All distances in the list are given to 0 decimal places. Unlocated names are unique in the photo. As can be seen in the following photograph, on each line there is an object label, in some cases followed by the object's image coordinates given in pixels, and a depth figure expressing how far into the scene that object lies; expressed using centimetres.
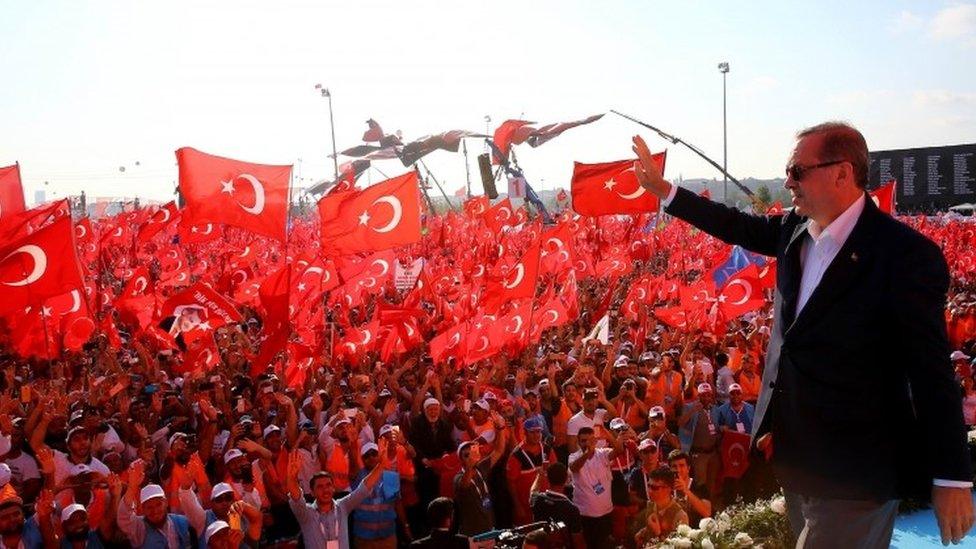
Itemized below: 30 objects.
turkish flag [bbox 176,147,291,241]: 943
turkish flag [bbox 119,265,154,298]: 1296
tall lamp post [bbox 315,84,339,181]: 4986
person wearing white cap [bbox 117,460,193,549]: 588
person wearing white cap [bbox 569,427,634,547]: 709
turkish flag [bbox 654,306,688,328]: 1306
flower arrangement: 451
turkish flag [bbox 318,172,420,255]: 1077
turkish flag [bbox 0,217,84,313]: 854
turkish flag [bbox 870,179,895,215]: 1342
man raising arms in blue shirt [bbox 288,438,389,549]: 627
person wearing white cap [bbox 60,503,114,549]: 570
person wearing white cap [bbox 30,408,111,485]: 691
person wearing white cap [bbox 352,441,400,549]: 667
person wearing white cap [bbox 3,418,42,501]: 682
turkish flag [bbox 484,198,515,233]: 2093
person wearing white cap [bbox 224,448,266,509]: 669
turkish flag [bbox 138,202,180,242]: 1689
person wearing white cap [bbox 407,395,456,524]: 816
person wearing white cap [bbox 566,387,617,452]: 795
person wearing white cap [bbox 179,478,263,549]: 600
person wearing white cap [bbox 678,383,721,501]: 816
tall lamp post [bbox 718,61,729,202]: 4675
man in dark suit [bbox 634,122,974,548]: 219
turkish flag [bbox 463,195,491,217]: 2320
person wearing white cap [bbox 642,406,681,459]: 780
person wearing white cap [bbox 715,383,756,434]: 852
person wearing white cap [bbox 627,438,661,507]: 695
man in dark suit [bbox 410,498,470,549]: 584
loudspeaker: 3100
